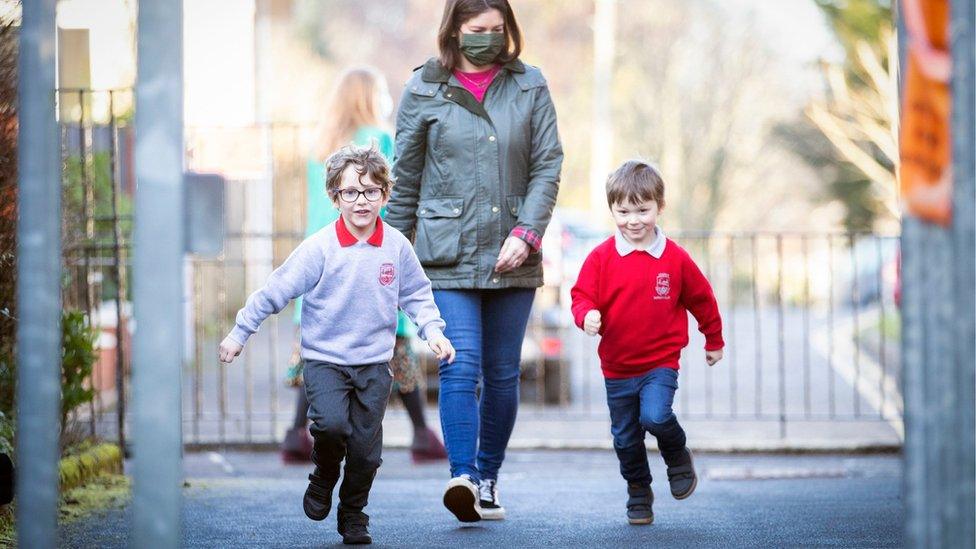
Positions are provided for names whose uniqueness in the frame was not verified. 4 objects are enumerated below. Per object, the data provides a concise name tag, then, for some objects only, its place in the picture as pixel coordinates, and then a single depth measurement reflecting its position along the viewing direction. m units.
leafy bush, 13.04
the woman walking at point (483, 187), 11.17
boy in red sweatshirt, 11.05
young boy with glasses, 9.95
